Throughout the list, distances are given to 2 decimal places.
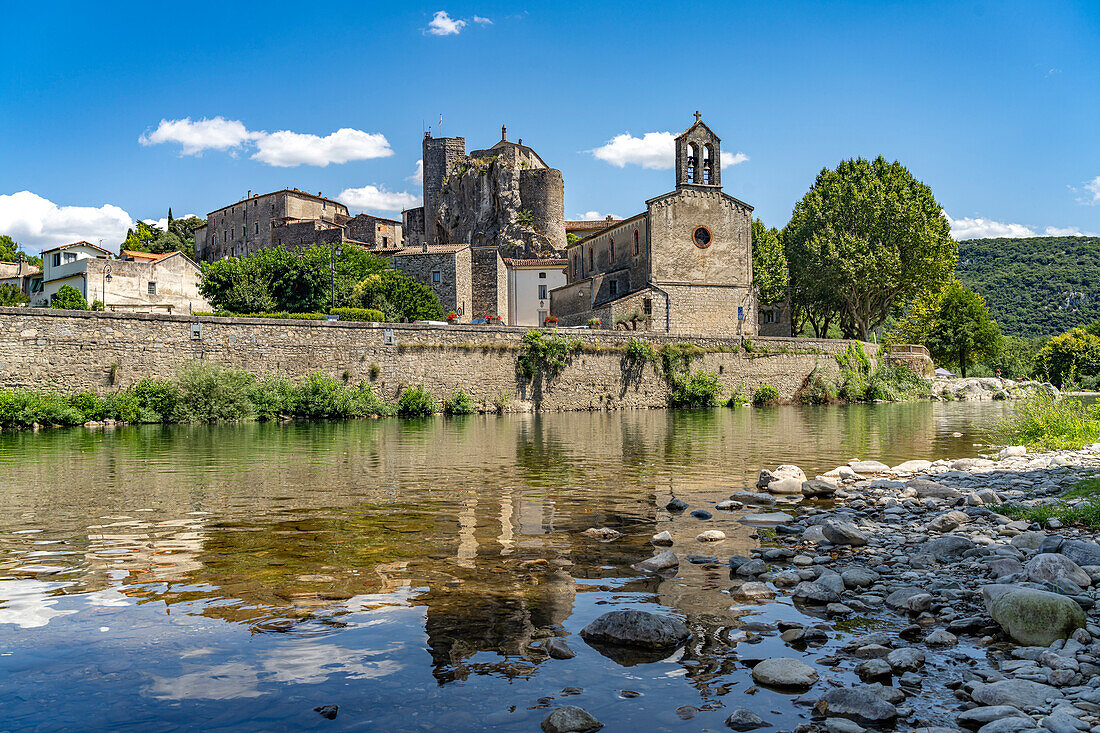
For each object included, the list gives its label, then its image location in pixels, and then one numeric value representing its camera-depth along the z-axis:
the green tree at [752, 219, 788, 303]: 51.31
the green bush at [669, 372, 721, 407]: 37.72
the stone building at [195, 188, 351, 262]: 72.50
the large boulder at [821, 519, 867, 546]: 7.53
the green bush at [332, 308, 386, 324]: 41.34
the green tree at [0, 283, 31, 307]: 52.69
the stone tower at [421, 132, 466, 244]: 73.75
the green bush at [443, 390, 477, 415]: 32.62
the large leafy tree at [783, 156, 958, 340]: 48.97
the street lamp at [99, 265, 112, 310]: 52.19
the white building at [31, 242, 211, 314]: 52.00
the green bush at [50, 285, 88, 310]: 48.16
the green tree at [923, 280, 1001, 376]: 59.88
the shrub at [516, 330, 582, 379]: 34.56
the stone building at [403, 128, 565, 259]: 66.75
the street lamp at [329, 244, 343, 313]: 46.34
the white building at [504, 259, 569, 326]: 58.25
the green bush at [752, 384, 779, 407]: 39.84
